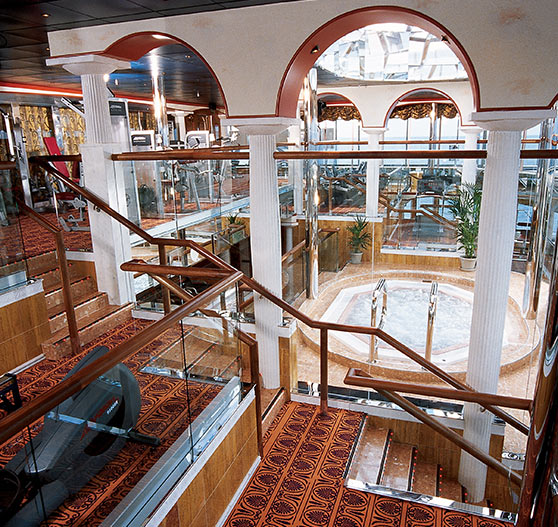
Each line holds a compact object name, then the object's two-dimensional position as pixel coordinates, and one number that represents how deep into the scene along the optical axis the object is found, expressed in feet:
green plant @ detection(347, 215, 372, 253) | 24.48
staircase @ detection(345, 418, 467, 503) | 12.84
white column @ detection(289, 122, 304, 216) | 26.18
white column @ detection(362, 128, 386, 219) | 23.39
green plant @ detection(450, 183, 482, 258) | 22.20
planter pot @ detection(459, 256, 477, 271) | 23.69
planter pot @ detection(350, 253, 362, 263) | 24.77
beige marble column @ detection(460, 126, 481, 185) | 17.70
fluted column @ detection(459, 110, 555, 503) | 11.96
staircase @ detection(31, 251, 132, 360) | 13.54
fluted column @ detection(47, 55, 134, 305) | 15.42
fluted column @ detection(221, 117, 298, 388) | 14.40
